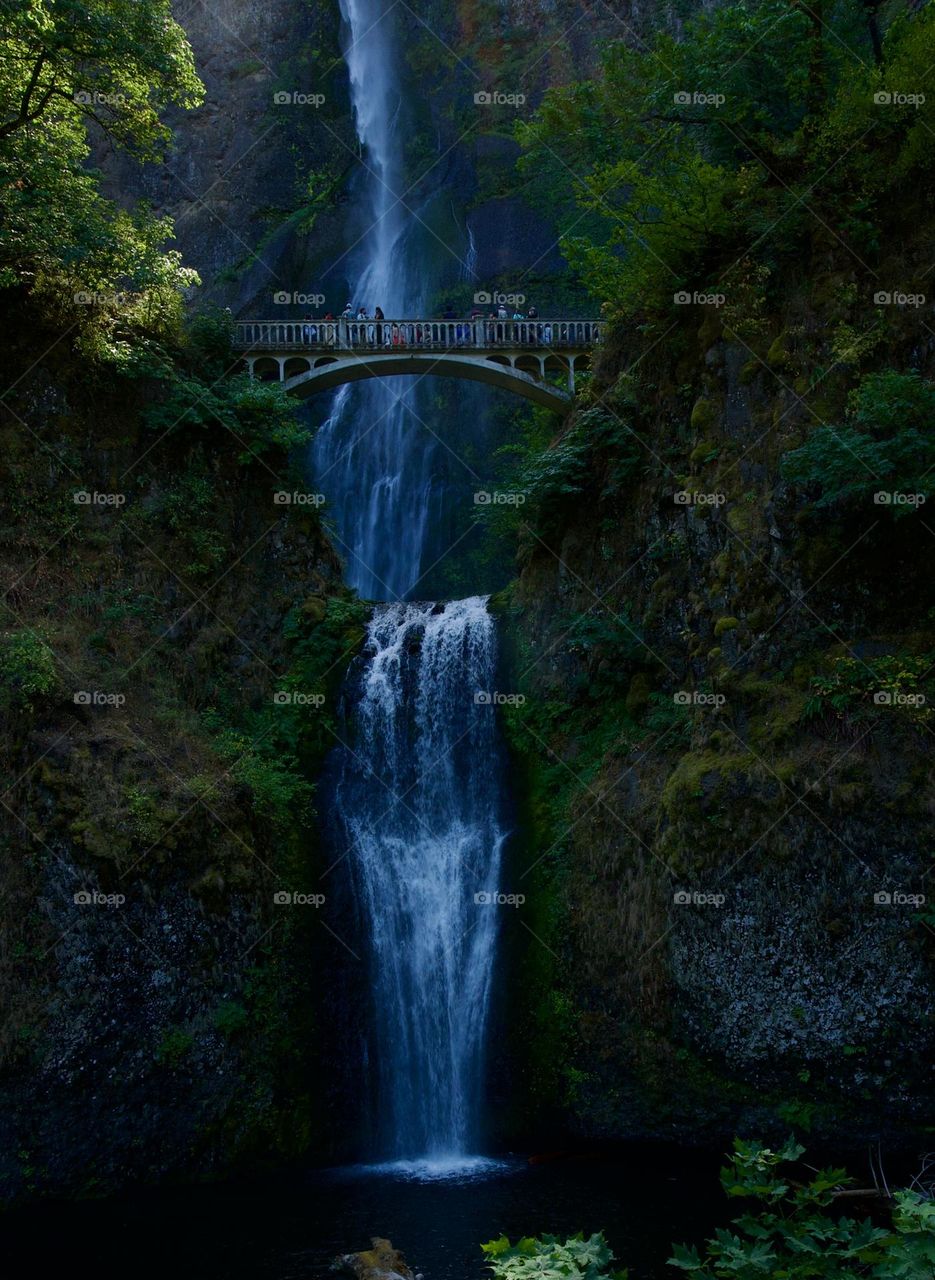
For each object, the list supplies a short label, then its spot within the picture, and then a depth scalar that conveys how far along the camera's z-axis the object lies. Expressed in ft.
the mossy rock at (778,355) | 53.16
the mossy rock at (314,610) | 66.64
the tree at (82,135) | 56.24
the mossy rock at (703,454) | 55.31
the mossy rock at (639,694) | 56.44
